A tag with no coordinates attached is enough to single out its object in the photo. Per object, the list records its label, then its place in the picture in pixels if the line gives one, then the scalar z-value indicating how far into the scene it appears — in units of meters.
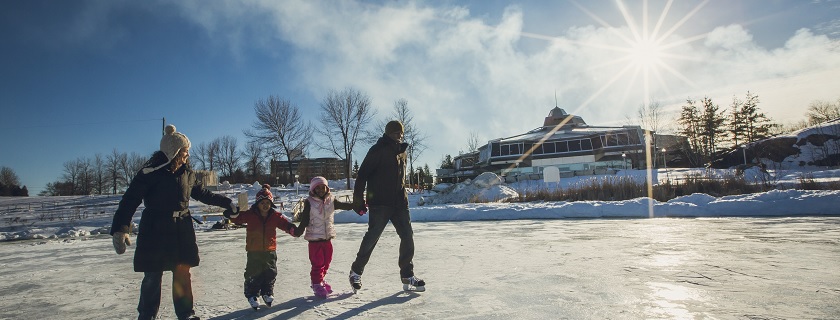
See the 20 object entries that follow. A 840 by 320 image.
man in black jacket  3.79
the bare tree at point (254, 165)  50.06
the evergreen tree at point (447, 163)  63.42
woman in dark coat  2.73
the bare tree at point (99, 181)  55.55
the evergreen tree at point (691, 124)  44.75
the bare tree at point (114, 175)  55.12
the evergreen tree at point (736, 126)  45.19
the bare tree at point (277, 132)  39.69
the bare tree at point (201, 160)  58.30
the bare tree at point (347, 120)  38.44
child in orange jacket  3.45
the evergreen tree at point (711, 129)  44.97
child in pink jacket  3.80
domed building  38.47
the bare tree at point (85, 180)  54.78
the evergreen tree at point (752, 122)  44.59
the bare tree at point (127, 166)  56.06
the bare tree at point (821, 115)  41.50
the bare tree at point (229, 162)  58.70
